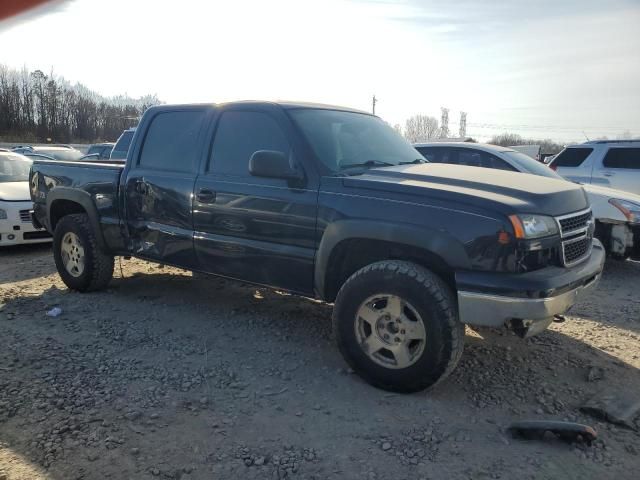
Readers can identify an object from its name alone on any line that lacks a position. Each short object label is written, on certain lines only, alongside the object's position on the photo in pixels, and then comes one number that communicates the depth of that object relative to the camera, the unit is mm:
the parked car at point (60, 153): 16373
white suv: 9820
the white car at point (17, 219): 7797
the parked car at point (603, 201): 6578
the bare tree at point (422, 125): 86938
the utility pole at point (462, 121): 86912
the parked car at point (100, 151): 15008
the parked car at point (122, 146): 11071
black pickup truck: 3199
